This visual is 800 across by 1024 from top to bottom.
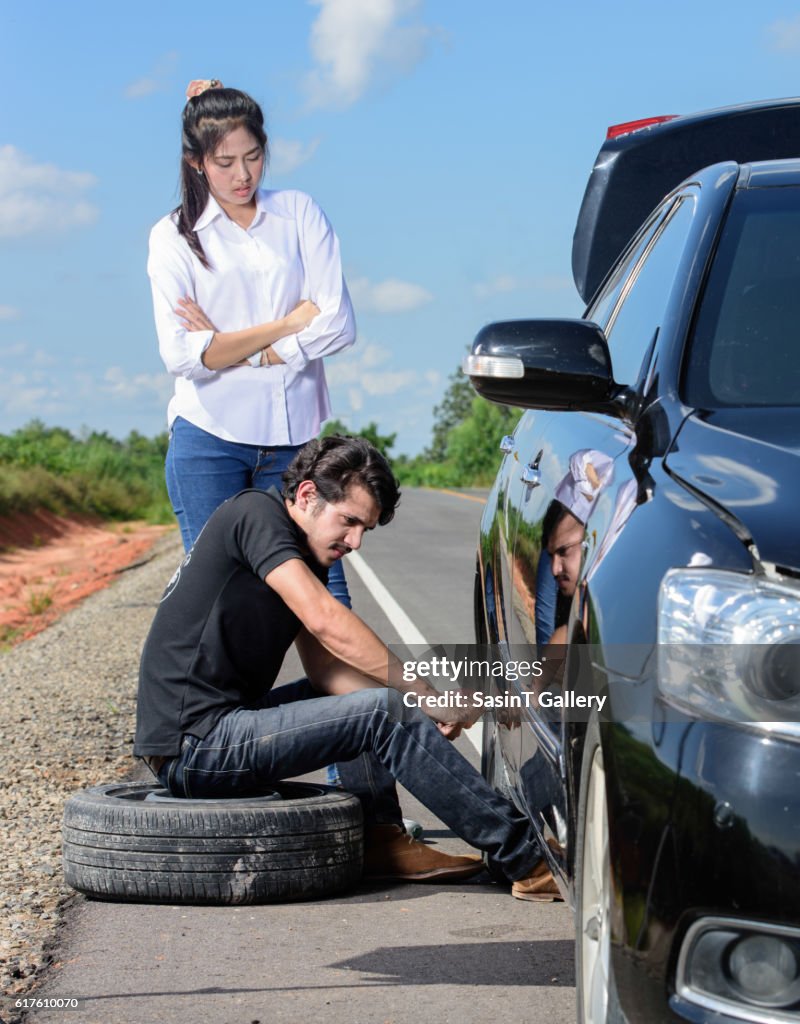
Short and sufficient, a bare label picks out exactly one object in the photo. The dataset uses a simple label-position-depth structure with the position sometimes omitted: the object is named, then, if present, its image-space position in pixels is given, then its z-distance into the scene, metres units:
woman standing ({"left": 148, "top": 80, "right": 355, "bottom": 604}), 10.18
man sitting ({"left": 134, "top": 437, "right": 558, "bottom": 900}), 8.91
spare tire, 8.39
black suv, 4.28
